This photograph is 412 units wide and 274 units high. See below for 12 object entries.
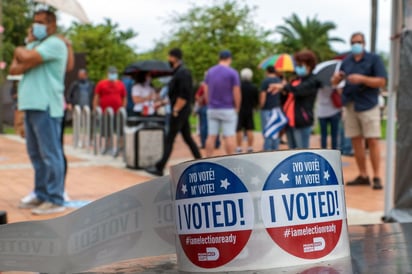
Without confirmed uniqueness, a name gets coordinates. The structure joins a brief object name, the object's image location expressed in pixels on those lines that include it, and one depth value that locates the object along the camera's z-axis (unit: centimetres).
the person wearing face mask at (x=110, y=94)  1509
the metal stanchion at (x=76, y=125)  1653
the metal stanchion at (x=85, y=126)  1554
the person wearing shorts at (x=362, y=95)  821
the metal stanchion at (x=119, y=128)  1329
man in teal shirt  645
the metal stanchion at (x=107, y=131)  1400
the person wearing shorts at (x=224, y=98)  1053
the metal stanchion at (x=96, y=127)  1446
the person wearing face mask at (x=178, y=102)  1012
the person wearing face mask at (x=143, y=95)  1257
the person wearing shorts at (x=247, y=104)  1471
